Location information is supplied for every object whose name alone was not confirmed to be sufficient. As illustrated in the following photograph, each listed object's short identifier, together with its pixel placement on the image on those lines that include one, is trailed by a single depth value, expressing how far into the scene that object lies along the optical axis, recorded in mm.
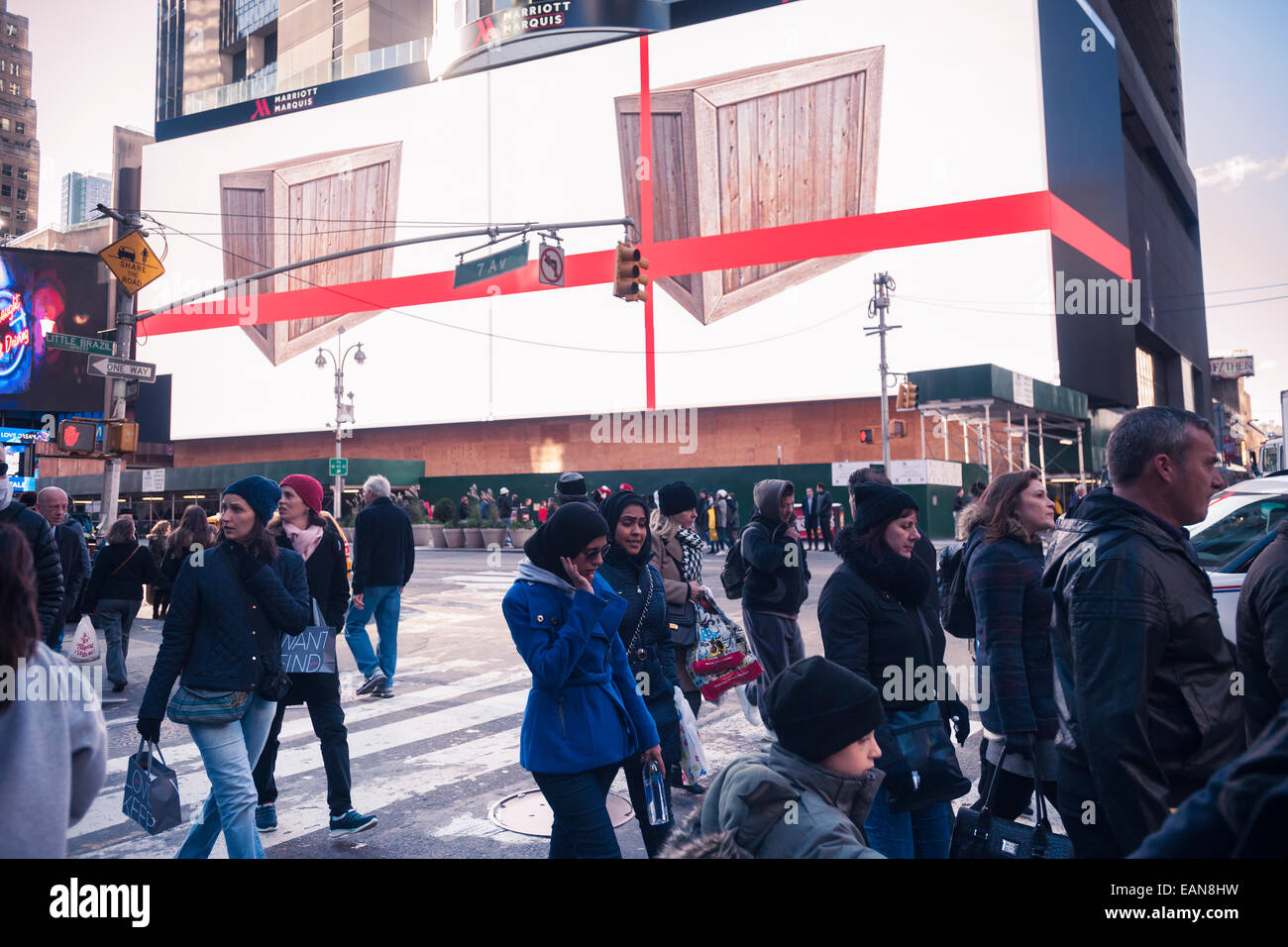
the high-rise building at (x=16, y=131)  77562
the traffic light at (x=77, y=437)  11477
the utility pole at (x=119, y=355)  12234
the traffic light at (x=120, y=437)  11812
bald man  7988
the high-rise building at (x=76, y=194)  132300
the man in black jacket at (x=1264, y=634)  2842
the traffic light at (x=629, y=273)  14039
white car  7266
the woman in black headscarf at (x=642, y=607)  4484
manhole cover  4855
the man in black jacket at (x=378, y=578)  8555
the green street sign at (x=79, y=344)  11420
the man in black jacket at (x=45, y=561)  5844
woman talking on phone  3264
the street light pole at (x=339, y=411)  32906
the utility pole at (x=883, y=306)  28594
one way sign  11758
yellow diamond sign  11562
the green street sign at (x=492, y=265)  14742
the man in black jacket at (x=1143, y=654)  2207
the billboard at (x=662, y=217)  32812
